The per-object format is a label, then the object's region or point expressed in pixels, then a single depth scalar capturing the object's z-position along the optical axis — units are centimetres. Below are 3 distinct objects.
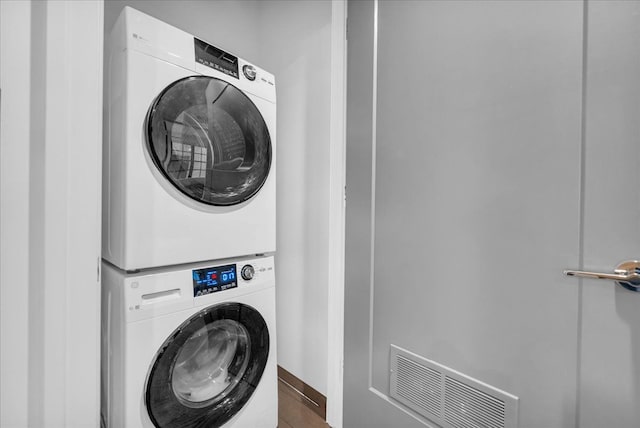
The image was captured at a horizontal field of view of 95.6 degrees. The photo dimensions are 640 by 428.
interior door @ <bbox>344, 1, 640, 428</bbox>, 74
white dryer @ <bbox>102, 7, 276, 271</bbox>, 99
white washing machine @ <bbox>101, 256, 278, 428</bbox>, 98
